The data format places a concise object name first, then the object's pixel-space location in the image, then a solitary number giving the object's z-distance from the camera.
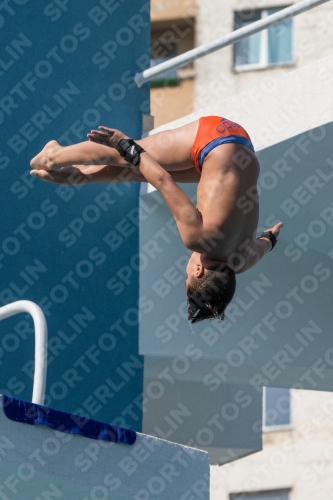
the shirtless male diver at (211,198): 9.85
